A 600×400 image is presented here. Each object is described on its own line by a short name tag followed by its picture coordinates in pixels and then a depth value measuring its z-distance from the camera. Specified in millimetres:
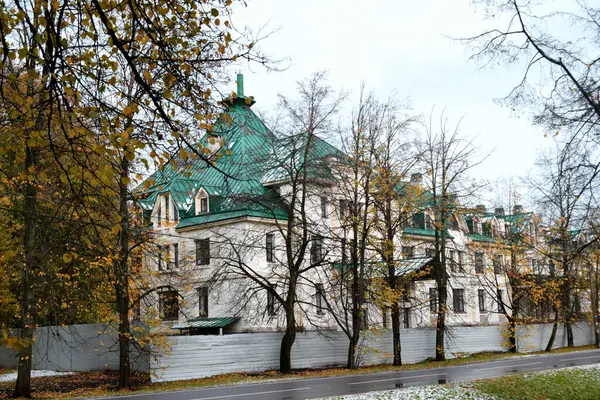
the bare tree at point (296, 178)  28594
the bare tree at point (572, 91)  14914
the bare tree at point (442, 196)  34438
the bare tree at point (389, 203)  30656
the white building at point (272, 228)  28875
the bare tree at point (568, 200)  15398
